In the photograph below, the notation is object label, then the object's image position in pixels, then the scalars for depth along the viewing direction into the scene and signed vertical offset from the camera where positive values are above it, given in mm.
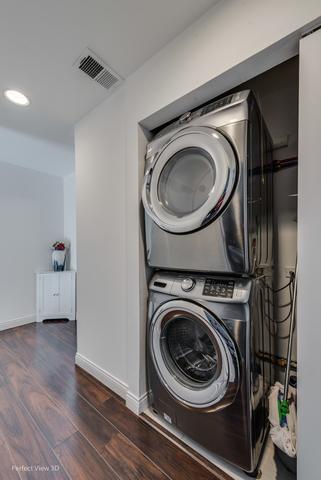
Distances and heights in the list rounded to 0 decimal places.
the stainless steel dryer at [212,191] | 948 +247
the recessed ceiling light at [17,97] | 1592 +1110
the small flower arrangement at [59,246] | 3287 -134
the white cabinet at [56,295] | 3107 -867
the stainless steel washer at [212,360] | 946 -651
